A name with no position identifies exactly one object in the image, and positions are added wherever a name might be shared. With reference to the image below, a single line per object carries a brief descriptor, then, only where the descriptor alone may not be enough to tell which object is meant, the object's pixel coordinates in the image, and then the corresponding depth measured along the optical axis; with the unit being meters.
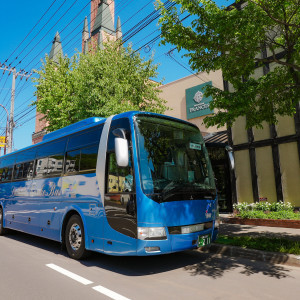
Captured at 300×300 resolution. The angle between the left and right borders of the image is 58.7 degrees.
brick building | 48.56
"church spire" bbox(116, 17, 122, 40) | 57.95
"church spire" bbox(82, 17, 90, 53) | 63.52
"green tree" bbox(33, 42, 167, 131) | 14.78
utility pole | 25.16
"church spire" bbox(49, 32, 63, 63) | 62.52
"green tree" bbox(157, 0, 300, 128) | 6.55
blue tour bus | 4.87
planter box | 9.70
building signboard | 24.27
